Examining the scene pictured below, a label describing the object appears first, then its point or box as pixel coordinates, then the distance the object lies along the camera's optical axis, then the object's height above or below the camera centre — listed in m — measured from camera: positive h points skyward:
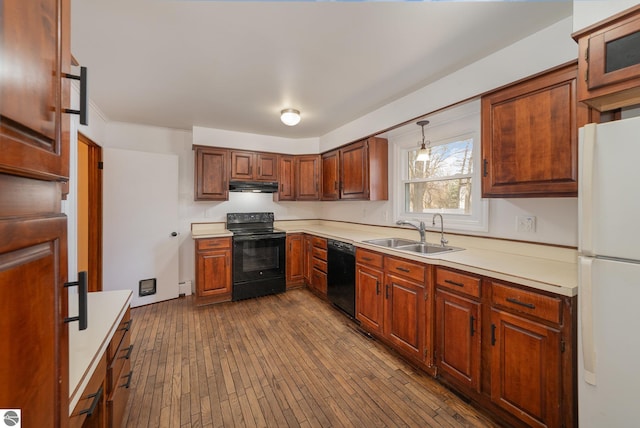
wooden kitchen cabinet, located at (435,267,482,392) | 1.73 -0.82
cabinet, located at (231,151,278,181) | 3.94 +0.75
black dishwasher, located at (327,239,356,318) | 2.95 -0.78
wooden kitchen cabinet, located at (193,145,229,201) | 3.72 +0.57
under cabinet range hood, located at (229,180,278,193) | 3.91 +0.41
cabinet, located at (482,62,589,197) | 1.55 +0.52
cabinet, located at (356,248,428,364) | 2.10 -0.81
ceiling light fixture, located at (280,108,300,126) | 2.99 +1.14
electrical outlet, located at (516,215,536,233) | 1.97 -0.08
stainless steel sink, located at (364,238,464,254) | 2.53 -0.34
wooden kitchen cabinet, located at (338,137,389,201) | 3.28 +0.57
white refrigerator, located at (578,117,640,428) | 1.10 -0.28
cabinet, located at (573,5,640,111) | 1.17 +0.74
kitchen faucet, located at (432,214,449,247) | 2.50 -0.22
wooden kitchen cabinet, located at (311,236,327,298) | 3.58 -0.77
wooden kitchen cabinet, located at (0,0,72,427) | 0.46 +0.00
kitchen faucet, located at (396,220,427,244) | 2.64 -0.19
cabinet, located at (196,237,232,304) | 3.41 -0.79
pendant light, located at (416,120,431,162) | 2.82 +0.67
